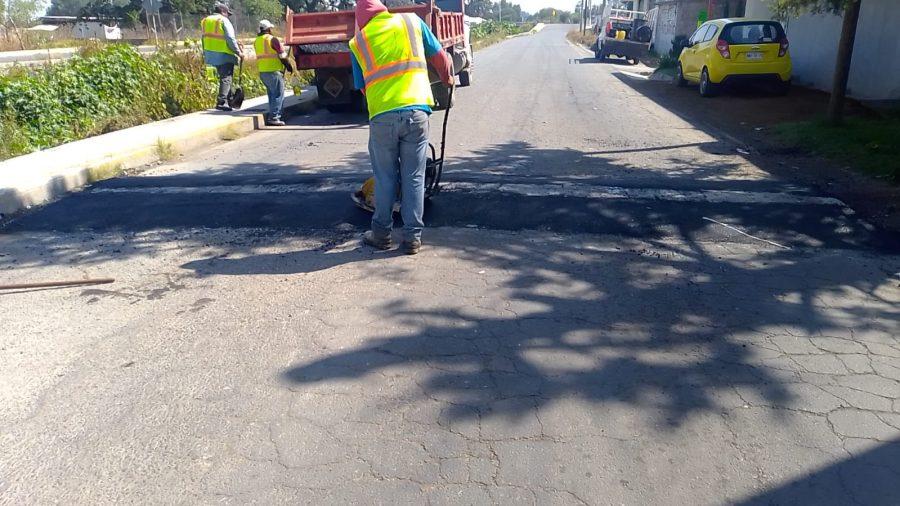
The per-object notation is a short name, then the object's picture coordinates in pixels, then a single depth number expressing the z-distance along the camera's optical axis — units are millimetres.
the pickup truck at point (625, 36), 30953
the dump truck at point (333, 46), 11906
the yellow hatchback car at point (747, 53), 13719
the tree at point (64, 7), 101988
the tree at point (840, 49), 9633
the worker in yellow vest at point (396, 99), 5098
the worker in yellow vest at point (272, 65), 11477
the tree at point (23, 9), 49250
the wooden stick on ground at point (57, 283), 4965
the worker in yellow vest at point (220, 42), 11492
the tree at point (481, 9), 106662
